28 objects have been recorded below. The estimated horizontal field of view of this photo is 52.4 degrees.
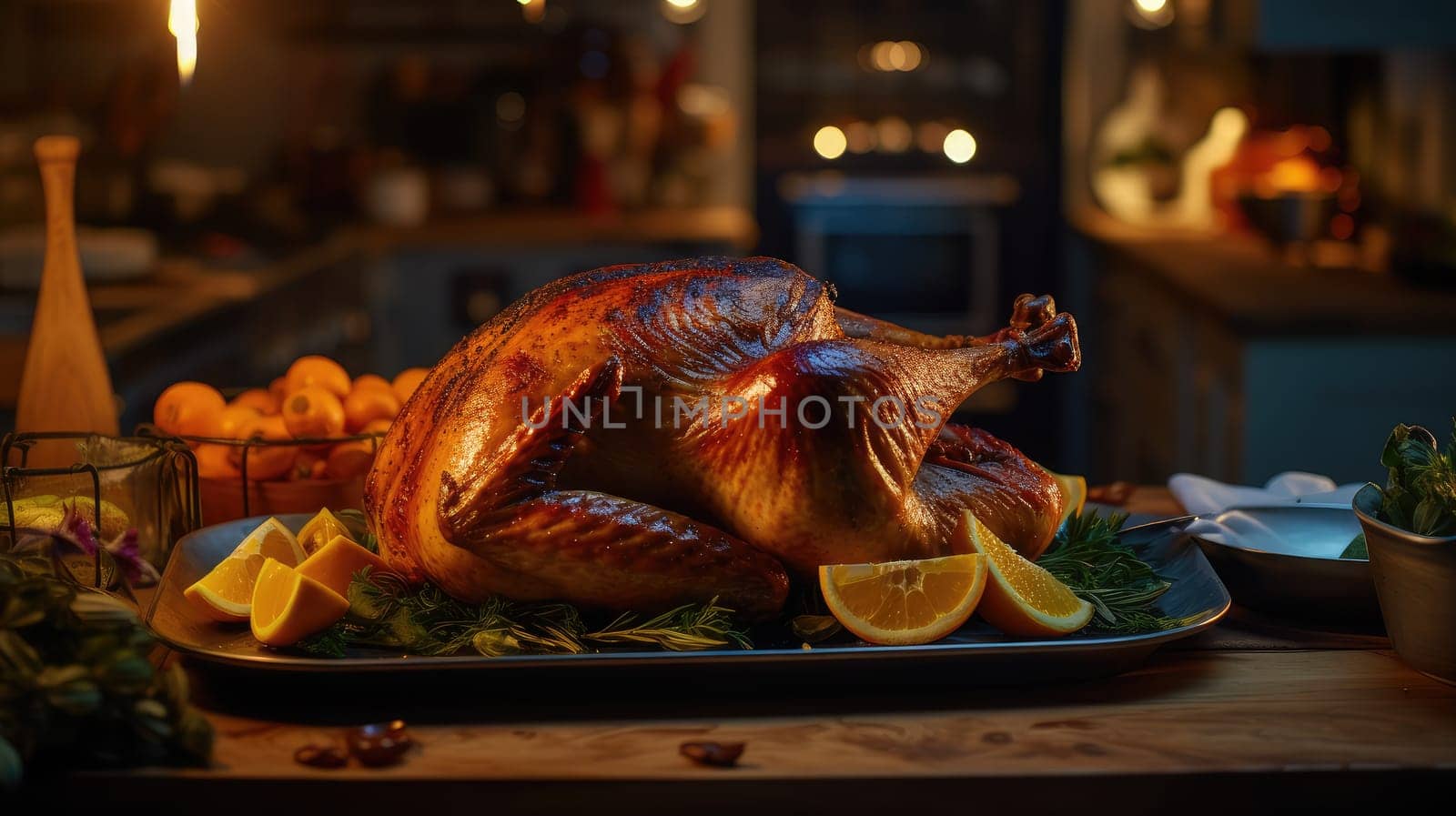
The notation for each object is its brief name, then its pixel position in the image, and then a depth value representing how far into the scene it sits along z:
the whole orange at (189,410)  1.55
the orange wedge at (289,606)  1.16
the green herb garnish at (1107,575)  1.25
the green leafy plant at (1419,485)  1.15
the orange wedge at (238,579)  1.24
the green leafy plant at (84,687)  0.97
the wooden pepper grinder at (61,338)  1.50
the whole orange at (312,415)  1.54
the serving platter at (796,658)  1.12
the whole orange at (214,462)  1.54
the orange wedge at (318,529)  1.39
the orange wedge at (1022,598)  1.19
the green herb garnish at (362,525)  1.40
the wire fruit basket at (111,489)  1.27
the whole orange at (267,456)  1.52
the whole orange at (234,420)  1.54
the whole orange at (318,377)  1.63
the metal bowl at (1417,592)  1.13
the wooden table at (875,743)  1.01
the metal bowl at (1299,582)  1.29
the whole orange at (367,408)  1.58
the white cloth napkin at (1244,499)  1.46
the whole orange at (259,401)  1.61
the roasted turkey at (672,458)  1.23
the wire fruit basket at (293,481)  1.52
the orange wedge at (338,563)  1.27
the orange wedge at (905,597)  1.19
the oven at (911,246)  5.73
